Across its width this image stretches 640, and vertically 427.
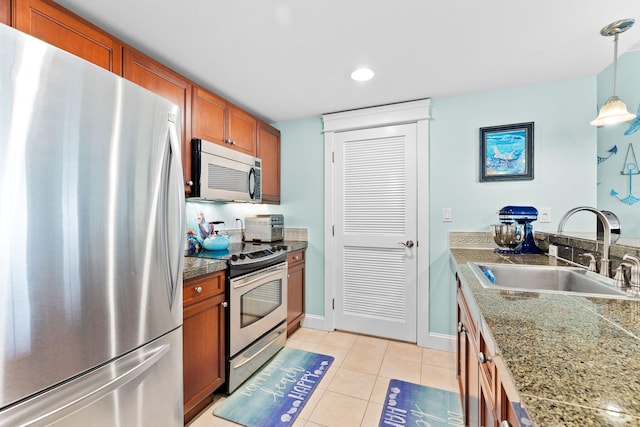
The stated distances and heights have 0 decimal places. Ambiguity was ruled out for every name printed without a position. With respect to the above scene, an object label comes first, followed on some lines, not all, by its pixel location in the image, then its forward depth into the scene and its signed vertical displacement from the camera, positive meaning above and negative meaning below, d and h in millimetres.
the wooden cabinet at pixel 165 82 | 1602 +799
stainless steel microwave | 2004 +299
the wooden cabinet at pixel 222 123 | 2070 +722
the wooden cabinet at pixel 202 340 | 1536 -751
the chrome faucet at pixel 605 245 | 1185 -141
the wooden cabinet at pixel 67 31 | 1168 +827
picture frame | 2275 +493
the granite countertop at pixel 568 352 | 406 -287
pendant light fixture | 1535 +620
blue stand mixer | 1999 -132
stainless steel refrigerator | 752 -102
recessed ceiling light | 2018 +1007
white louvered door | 2596 -180
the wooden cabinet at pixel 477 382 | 734 -582
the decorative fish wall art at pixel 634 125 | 2064 +643
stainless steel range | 1834 -703
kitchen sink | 1191 -319
